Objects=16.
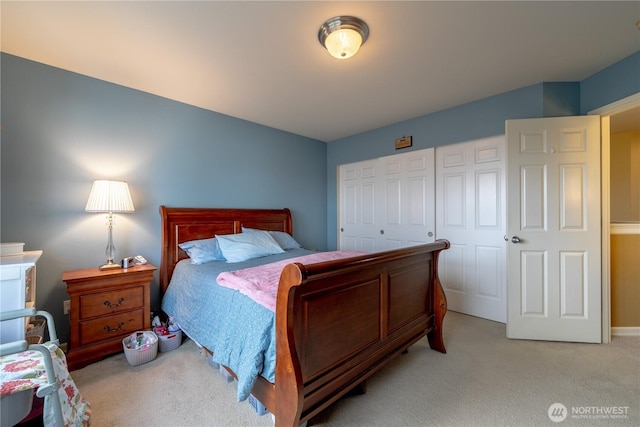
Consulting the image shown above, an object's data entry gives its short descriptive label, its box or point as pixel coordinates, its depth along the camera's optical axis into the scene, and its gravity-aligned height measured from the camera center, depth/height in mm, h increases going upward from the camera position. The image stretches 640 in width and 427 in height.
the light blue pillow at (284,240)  3375 -353
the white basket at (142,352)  1992 -1090
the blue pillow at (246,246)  2660 -353
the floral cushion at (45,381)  1078 -725
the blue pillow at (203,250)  2578 -382
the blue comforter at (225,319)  1319 -698
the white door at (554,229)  2305 -151
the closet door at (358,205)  3979 +129
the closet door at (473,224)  2824 -132
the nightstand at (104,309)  1959 -776
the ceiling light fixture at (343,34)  1660 +1200
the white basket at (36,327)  1904 -874
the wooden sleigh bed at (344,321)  1185 -659
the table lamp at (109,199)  2129 +128
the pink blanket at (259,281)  1440 -448
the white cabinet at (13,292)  1473 -452
